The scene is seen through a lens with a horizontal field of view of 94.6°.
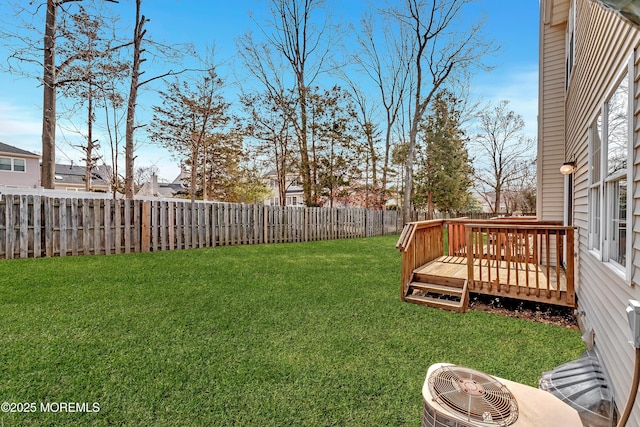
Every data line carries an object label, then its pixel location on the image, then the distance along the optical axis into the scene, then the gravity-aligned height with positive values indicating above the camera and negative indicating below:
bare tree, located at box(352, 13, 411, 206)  16.62 +8.80
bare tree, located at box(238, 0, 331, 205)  14.82 +8.14
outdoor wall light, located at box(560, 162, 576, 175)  4.43 +0.68
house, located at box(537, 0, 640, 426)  1.82 +0.36
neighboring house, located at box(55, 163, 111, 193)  23.32 +2.34
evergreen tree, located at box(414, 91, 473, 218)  18.56 +3.57
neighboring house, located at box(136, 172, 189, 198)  25.26 +2.21
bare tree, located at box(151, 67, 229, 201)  11.18 +4.09
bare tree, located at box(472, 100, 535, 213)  22.41 +5.16
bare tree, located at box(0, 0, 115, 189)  7.20 +3.94
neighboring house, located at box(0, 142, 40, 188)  18.20 +2.61
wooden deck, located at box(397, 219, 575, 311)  3.74 -0.97
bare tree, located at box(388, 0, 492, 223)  12.79 +7.63
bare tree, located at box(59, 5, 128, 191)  8.09 +4.30
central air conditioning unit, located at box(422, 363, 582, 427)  1.29 -0.89
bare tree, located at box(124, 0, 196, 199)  8.81 +3.77
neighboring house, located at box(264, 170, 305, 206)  30.01 +1.54
